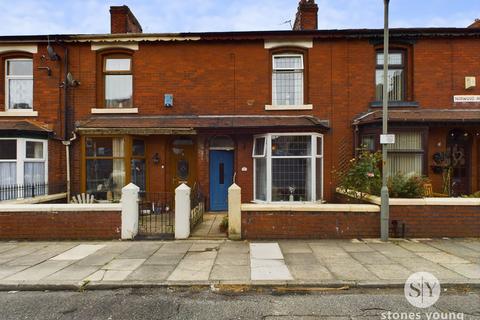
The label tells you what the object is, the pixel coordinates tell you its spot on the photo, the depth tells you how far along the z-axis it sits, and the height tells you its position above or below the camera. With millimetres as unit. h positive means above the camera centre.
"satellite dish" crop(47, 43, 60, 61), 11578 +3972
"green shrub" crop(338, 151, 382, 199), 8813 -469
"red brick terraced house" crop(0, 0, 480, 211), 11680 +2467
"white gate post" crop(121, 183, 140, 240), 8180 -1293
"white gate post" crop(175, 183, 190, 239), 8220 -1331
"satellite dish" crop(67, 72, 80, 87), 11790 +3019
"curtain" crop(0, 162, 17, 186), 10672 -364
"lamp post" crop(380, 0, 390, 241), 7840 -344
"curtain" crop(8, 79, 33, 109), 12273 +2668
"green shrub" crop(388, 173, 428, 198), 8500 -732
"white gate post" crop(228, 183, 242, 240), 8047 -1336
